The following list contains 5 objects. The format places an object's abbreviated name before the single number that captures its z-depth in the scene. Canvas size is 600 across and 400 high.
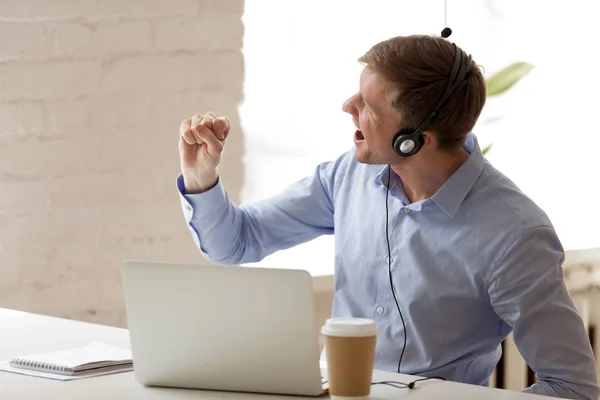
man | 3.88
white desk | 3.53
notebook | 3.66
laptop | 3.49
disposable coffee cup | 3.47
